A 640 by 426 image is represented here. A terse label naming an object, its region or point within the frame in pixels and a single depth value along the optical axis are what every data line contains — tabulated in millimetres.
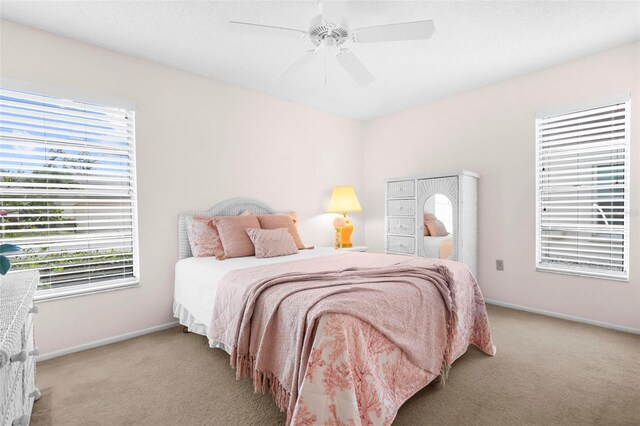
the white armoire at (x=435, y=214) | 3473
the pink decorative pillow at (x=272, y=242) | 2906
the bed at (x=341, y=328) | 1299
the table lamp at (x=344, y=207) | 4262
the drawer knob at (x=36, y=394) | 1804
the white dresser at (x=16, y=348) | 957
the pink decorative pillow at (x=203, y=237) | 2959
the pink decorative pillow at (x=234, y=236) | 2895
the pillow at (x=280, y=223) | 3329
